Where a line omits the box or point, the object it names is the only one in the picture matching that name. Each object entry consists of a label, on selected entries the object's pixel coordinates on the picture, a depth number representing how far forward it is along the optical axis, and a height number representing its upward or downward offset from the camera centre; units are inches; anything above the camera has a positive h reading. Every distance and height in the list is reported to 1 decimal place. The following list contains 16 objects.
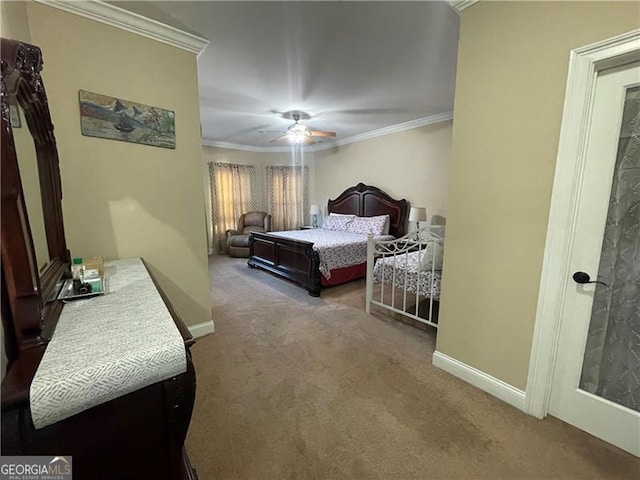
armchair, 242.2 -32.3
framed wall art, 78.2 +21.1
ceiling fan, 167.0 +36.6
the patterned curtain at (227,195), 252.7 -0.8
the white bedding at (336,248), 151.7 -29.2
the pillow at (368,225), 199.9 -21.4
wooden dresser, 26.7 -17.8
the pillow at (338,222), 222.2 -21.6
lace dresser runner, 26.7 -17.3
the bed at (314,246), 152.4 -30.5
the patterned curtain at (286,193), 279.0 +1.5
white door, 56.7 -17.1
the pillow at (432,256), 104.2 -22.7
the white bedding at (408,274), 106.7 -32.1
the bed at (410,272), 106.8 -31.3
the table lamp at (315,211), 261.3 -14.8
